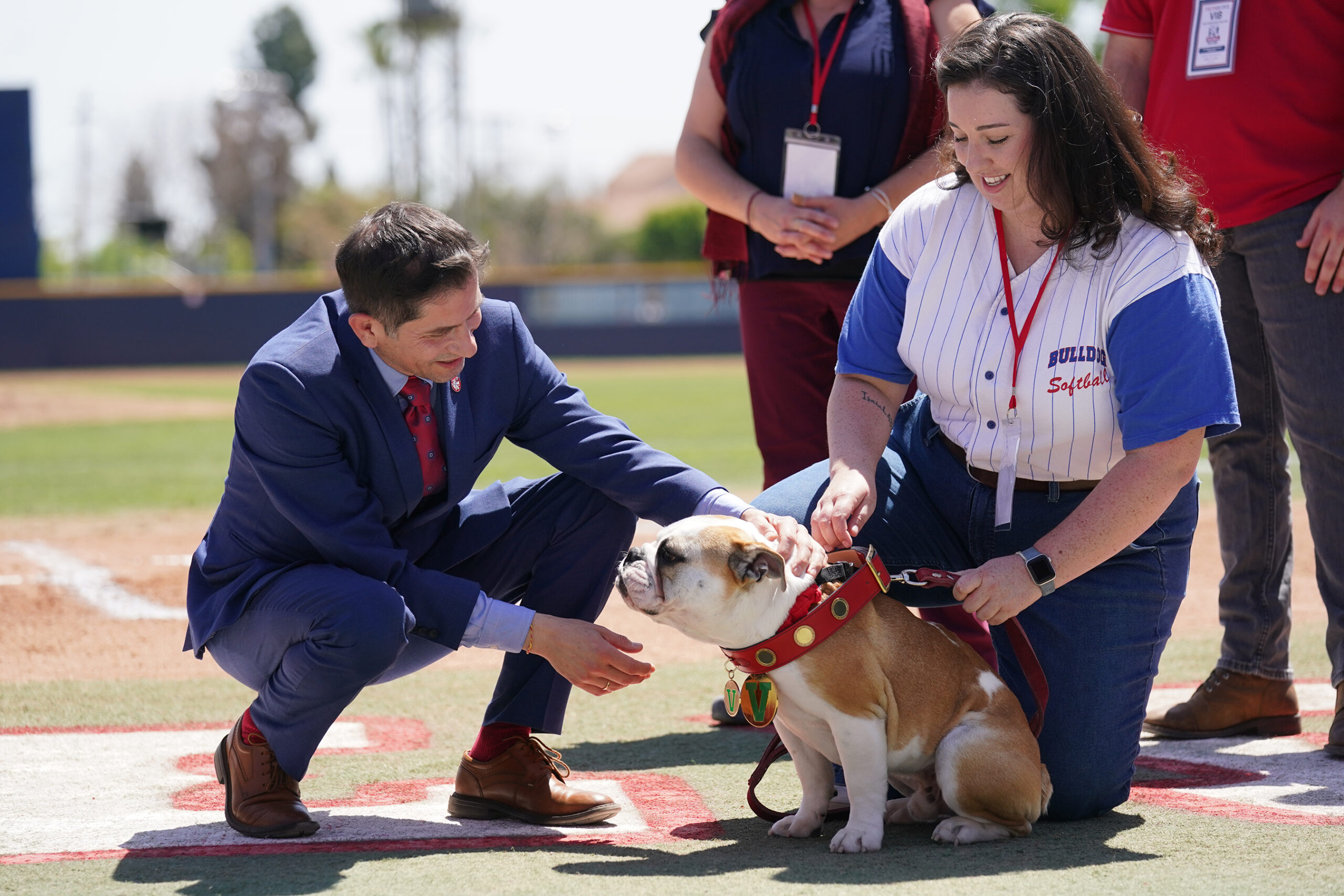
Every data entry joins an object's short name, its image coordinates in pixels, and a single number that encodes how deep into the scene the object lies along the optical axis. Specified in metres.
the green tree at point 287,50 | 83.94
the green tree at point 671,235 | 63.38
